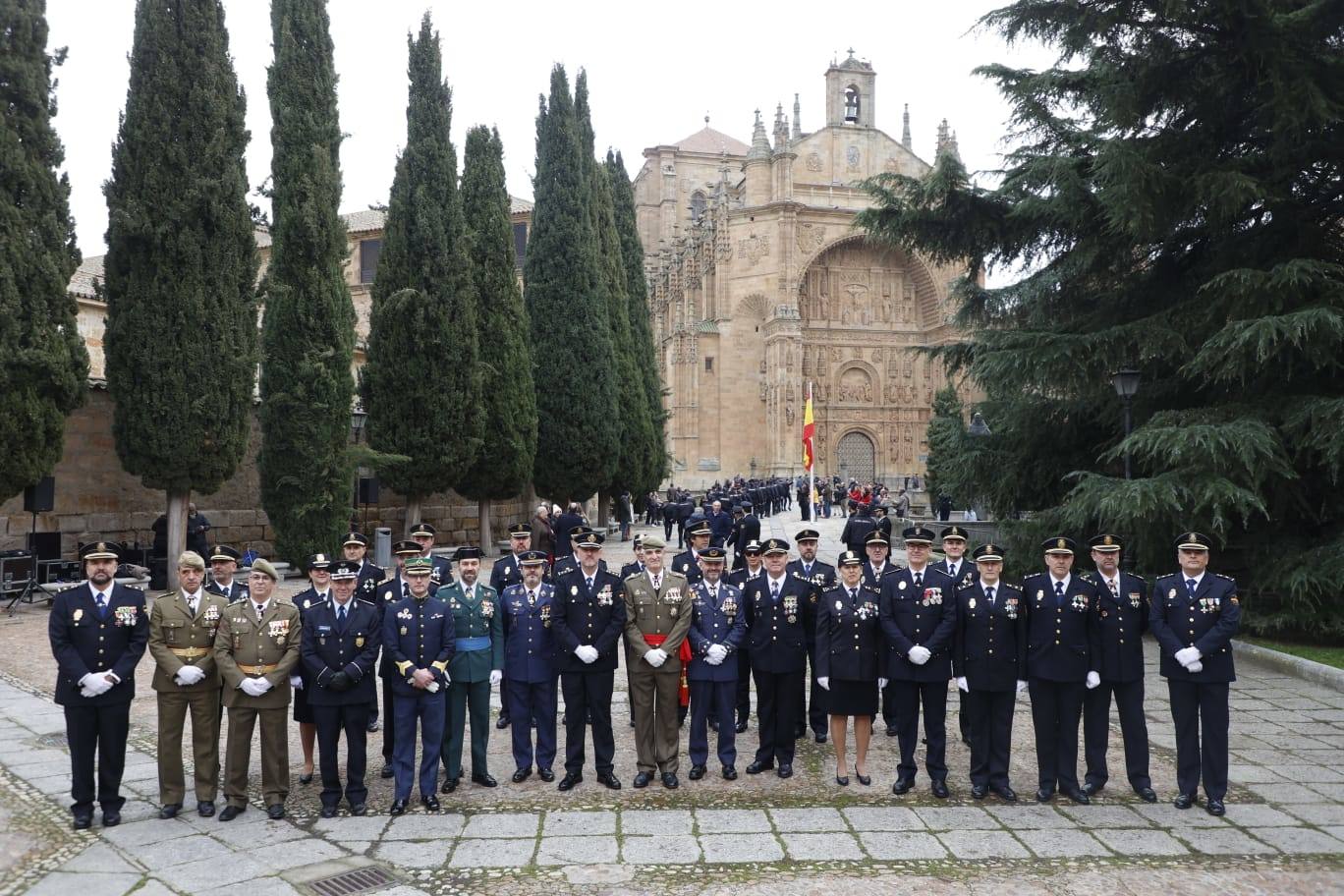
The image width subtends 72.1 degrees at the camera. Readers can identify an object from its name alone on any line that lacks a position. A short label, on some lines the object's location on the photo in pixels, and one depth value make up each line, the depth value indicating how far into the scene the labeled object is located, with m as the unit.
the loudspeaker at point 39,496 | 13.35
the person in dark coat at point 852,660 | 6.18
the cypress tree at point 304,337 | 15.54
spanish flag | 30.90
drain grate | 4.50
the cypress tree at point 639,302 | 29.83
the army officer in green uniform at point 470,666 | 6.10
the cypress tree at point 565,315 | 23.11
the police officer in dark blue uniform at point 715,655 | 6.32
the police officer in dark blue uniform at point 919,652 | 6.02
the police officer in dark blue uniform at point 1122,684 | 5.95
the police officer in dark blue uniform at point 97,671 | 5.36
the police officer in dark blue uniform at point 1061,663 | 5.93
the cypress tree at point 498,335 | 20.44
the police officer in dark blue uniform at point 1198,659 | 5.68
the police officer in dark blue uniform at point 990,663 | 5.99
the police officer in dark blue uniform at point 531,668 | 6.32
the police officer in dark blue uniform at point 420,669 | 5.69
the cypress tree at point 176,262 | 13.66
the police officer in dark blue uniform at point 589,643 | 6.20
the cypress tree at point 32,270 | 12.30
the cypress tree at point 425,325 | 18.45
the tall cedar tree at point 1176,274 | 10.01
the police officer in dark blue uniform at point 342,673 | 5.62
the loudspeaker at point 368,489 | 19.72
